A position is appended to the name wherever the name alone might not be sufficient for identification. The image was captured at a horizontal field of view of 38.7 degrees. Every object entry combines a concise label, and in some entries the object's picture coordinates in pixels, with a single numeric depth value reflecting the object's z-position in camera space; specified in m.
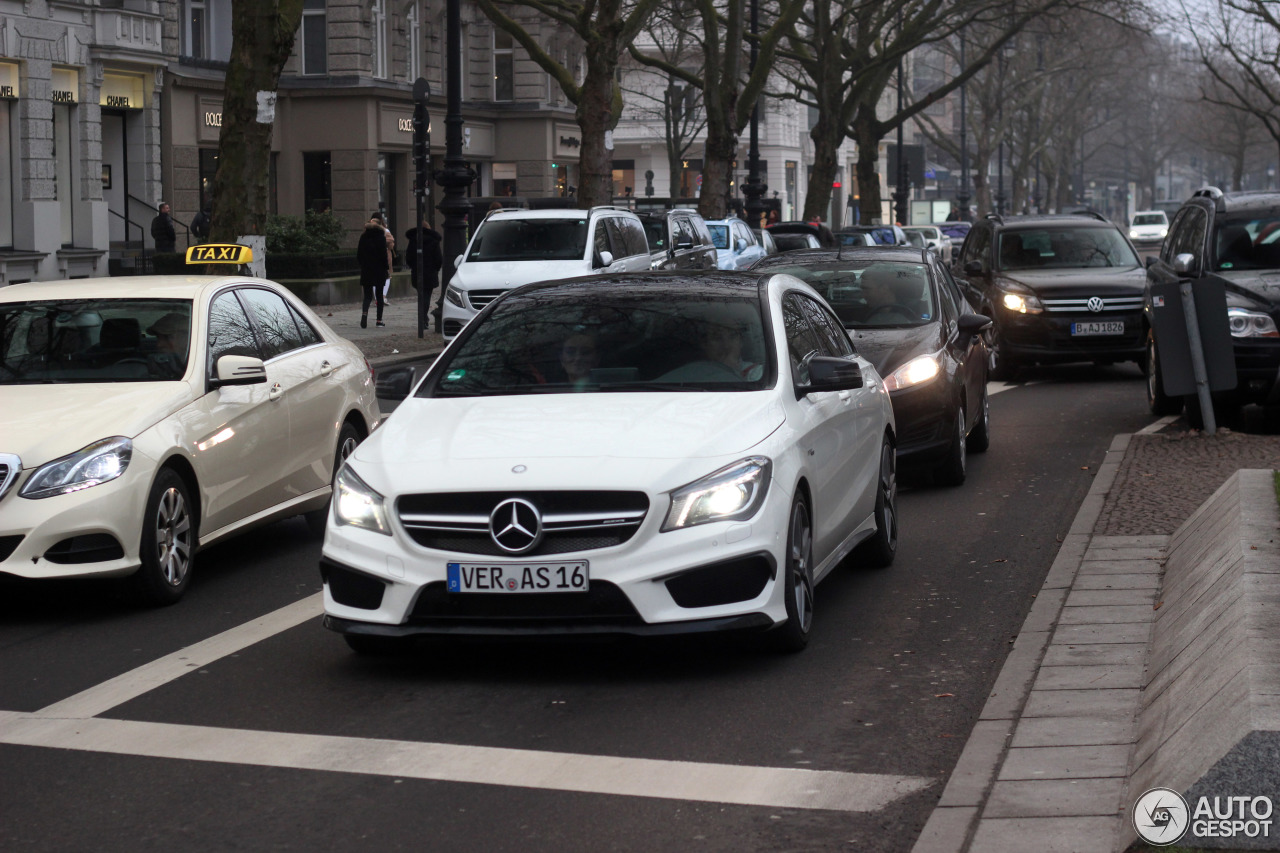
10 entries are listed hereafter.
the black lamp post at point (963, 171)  69.54
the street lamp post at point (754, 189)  45.19
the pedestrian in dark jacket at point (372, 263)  28.08
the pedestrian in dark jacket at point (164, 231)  36.16
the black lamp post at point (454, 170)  25.92
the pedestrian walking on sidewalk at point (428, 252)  28.46
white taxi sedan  7.75
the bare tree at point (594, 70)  33.09
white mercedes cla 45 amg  6.35
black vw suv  19.08
